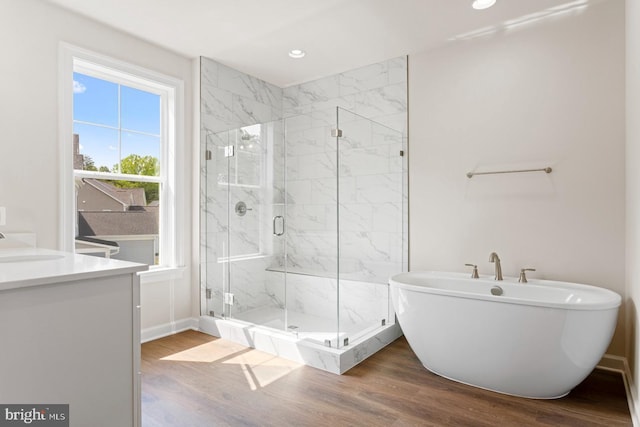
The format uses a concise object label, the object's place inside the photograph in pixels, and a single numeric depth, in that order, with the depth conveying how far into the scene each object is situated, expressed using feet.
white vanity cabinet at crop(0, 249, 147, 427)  3.63
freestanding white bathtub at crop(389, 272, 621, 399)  6.64
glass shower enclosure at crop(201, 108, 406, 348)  10.32
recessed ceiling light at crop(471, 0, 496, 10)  8.42
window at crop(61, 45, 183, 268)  9.23
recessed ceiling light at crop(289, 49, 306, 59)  11.23
